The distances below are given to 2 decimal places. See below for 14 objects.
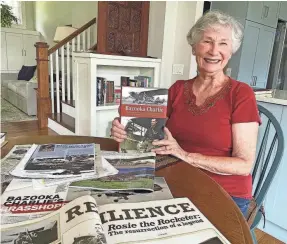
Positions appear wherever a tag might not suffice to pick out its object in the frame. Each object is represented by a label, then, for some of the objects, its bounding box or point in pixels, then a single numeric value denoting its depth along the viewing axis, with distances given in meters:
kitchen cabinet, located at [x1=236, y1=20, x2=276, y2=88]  3.36
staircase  3.40
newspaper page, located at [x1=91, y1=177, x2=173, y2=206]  0.61
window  6.70
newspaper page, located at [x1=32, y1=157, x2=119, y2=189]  0.68
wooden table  0.54
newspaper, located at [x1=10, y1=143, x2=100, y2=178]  0.73
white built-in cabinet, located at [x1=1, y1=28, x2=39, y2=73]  6.38
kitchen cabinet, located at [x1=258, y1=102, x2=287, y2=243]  1.50
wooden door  2.47
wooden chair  0.96
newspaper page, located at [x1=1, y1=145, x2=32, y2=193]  0.69
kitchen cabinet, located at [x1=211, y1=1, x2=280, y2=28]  3.19
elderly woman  0.95
